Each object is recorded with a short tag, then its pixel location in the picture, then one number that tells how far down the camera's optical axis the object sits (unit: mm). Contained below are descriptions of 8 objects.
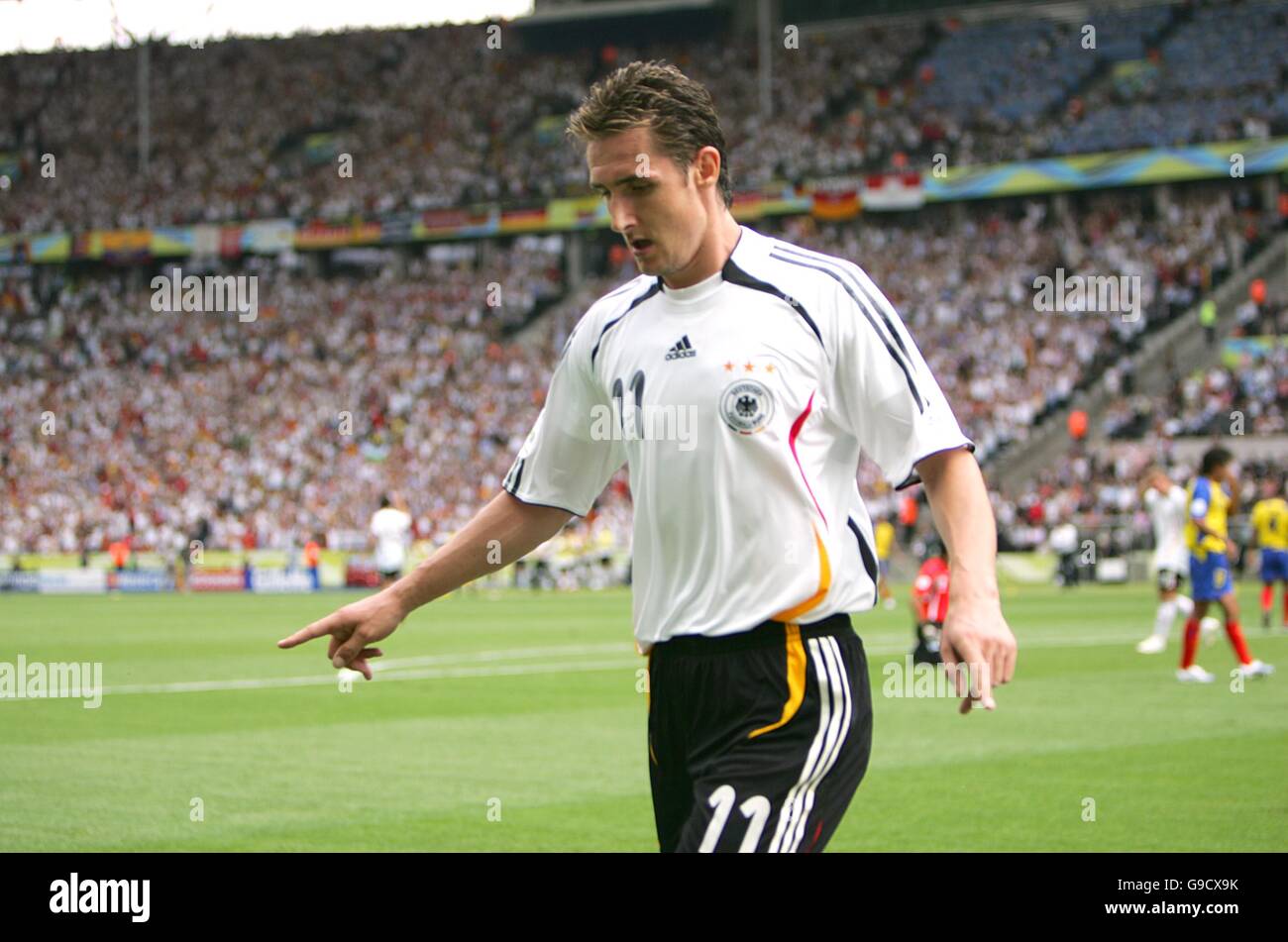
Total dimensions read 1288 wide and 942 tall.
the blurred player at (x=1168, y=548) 20922
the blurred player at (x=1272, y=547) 25469
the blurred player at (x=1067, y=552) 39344
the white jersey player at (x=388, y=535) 25641
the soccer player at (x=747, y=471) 4195
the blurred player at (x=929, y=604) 16797
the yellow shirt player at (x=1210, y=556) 17891
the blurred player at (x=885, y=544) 40306
